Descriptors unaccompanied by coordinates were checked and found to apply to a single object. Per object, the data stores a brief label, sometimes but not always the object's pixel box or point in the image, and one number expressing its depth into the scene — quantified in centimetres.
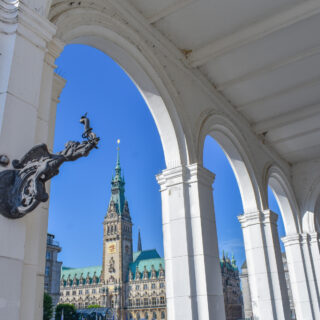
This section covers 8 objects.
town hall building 8125
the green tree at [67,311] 5947
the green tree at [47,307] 3750
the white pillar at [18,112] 217
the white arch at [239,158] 713
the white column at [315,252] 1004
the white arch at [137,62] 382
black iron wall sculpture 217
